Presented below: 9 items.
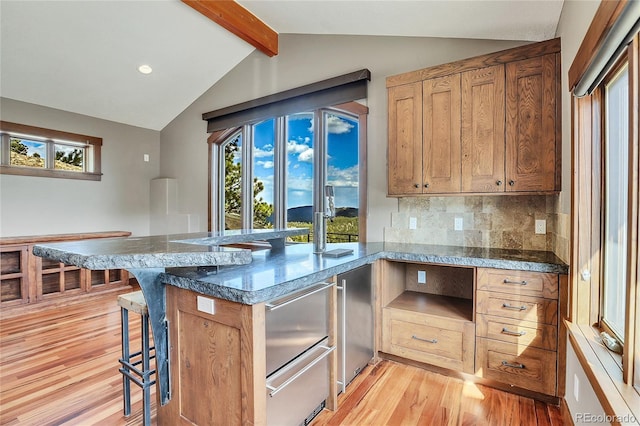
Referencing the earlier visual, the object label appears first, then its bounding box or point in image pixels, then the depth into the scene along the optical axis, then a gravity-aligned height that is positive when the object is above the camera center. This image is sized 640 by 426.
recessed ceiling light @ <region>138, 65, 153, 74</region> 4.00 +1.78
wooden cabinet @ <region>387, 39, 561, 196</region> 2.15 +0.62
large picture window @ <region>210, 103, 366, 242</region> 3.47 +0.48
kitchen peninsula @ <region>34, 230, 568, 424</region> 1.32 -0.43
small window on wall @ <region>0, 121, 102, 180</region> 3.99 +0.77
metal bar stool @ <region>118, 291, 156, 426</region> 1.72 -0.84
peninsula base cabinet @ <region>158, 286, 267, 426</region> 1.33 -0.70
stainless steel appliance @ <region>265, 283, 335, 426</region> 1.46 -0.75
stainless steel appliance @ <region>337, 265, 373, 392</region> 1.99 -0.78
